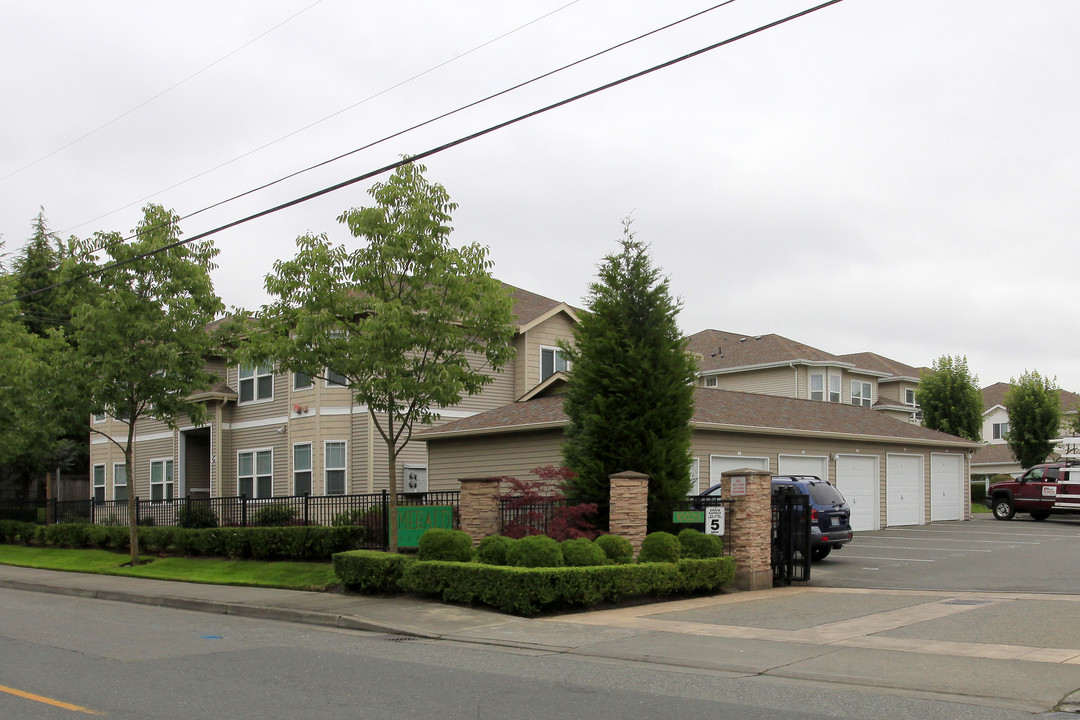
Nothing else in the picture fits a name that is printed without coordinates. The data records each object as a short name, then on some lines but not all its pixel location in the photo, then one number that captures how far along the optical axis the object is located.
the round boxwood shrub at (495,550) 15.59
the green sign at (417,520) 18.58
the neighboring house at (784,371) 47.91
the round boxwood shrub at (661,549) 15.93
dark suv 20.45
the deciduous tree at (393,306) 16.88
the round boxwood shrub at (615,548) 15.71
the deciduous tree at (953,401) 46.09
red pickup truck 33.00
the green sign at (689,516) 17.47
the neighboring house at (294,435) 28.64
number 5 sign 17.25
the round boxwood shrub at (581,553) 14.91
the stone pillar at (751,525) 17.08
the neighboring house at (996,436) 65.62
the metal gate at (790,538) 17.72
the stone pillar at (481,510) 17.80
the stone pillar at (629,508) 16.84
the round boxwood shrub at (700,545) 16.58
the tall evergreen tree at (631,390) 18.39
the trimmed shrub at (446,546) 16.05
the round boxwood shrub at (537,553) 14.76
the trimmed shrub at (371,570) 16.45
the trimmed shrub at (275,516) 23.80
